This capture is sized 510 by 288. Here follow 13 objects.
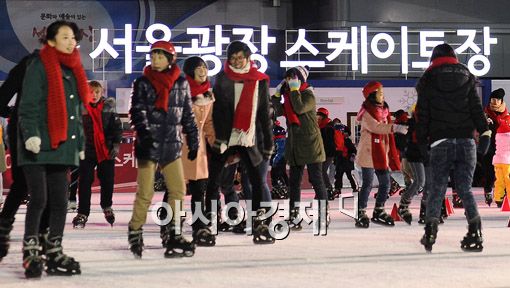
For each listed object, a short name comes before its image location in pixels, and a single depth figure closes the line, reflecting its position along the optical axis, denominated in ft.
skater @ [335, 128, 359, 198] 115.57
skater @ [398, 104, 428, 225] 64.92
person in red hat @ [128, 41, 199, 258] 42.52
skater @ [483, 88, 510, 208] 77.62
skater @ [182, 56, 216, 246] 48.60
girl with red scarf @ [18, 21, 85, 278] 36.76
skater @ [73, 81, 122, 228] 61.20
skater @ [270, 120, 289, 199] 101.80
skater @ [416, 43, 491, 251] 45.60
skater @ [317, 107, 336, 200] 96.62
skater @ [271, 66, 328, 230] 56.86
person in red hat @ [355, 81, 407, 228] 61.25
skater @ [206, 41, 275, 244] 48.60
